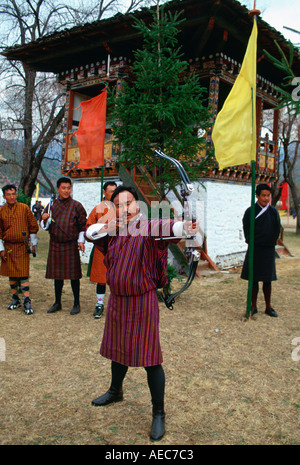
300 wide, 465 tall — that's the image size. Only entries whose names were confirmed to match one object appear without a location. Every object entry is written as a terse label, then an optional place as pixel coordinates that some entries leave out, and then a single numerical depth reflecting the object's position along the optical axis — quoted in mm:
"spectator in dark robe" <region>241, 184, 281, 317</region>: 5035
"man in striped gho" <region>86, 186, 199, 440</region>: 2328
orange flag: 7102
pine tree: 5047
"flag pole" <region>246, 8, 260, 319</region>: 4824
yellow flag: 4891
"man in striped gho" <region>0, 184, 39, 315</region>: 5047
